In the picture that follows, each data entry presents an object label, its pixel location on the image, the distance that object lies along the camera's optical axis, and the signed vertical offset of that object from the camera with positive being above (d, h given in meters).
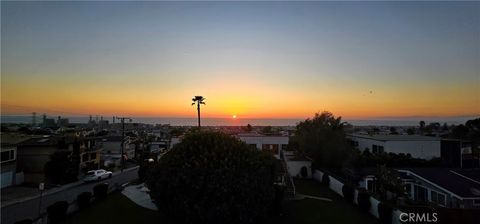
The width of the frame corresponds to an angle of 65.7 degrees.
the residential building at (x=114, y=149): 61.38 -5.30
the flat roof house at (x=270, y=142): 51.18 -2.94
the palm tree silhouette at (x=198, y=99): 45.06 +2.64
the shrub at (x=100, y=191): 28.44 -5.45
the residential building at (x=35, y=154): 41.47 -3.74
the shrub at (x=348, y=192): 27.48 -5.34
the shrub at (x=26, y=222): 18.09 -4.94
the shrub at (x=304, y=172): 42.19 -5.81
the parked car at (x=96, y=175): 41.47 -6.24
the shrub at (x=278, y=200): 24.11 -5.18
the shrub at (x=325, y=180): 35.27 -5.65
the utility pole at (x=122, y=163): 53.06 -6.10
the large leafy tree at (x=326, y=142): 42.25 -2.46
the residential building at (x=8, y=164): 36.22 -4.34
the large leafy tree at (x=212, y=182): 19.08 -3.24
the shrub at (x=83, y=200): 25.50 -5.48
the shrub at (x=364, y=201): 24.36 -5.30
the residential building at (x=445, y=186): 22.28 -4.34
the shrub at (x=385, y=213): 21.12 -5.29
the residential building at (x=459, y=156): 44.88 -4.22
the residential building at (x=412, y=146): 46.50 -3.20
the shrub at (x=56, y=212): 21.72 -5.41
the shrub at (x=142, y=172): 35.48 -5.02
